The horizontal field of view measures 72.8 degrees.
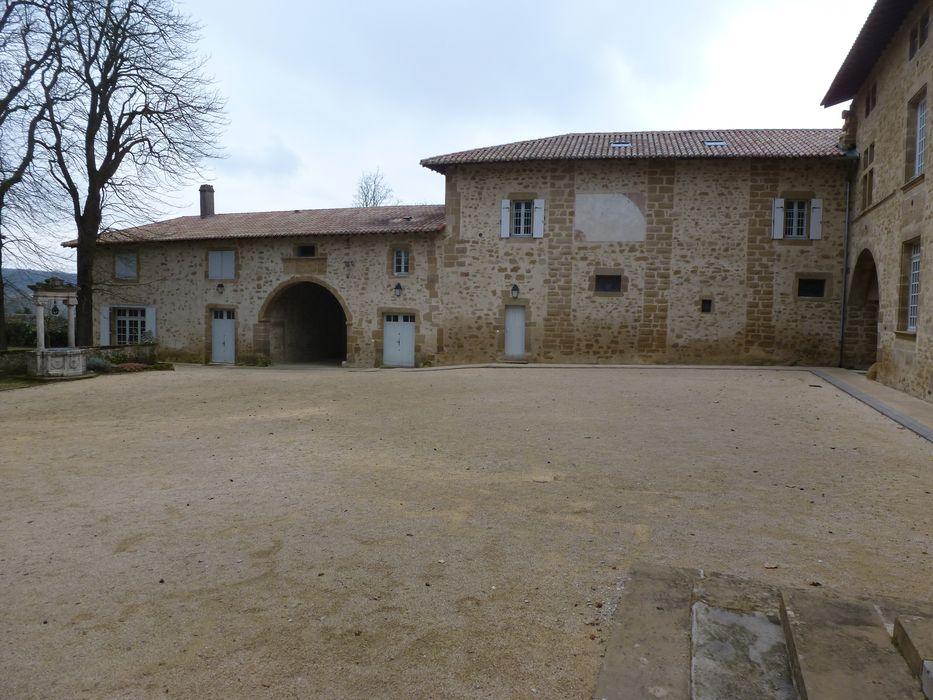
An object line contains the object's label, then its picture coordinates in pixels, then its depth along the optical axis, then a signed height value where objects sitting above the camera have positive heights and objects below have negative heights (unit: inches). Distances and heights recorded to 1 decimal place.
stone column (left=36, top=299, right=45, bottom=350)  543.8 -5.3
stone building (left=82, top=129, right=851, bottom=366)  635.5 +77.3
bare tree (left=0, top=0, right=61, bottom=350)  614.5 +223.4
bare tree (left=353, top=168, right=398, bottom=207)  1583.5 +320.0
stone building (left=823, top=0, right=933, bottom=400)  399.9 +118.7
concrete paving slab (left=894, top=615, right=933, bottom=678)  83.0 -41.5
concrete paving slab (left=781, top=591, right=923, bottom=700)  80.1 -44.6
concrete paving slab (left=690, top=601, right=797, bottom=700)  85.8 -48.0
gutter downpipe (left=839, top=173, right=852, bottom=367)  620.7 +52.6
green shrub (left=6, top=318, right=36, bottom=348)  1007.0 -26.1
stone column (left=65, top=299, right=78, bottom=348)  572.2 -2.3
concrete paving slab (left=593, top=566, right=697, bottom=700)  88.2 -49.0
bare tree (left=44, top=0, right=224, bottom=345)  655.8 +229.8
